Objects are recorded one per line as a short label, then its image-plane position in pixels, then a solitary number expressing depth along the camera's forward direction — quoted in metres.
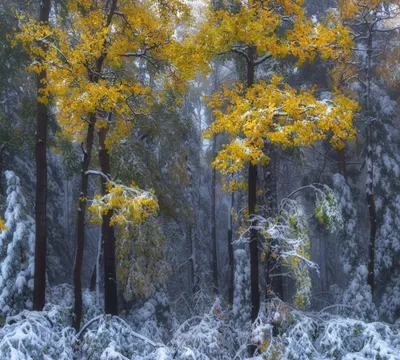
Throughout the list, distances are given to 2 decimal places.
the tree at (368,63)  12.21
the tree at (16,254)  9.78
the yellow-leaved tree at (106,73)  7.98
